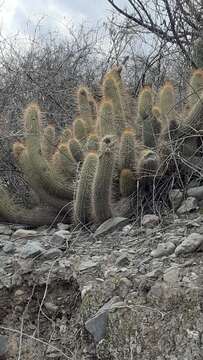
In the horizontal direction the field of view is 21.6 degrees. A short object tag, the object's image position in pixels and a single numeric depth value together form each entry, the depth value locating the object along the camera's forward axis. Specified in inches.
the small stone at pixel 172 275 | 107.9
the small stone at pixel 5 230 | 162.0
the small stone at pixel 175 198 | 148.3
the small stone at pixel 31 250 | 136.1
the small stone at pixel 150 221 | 140.9
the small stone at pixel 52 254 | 135.5
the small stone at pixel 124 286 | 111.8
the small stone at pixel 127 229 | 141.2
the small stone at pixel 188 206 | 142.9
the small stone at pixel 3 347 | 118.6
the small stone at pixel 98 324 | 107.2
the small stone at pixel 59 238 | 142.9
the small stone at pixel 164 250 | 120.8
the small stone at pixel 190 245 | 117.6
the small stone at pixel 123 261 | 121.8
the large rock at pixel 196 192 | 147.9
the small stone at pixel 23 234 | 155.6
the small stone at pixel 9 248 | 143.9
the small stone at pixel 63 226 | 158.0
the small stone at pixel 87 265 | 125.1
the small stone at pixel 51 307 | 123.3
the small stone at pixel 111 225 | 145.3
